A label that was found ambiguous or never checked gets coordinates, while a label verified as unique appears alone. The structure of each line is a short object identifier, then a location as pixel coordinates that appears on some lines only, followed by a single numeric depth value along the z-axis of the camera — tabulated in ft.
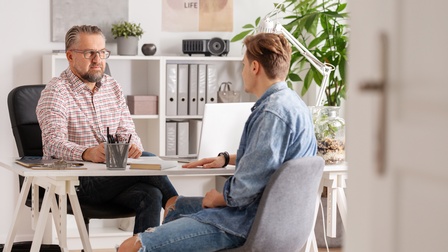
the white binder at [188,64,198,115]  17.39
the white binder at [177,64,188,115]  17.33
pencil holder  10.17
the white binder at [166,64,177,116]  17.24
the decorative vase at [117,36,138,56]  16.99
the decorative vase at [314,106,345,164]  11.53
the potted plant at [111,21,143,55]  17.01
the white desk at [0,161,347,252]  10.08
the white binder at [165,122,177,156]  17.39
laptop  11.12
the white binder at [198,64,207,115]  17.47
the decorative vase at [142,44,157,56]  17.20
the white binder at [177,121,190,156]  17.44
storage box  17.15
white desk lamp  12.35
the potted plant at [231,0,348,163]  16.05
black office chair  13.38
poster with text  17.89
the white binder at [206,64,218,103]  17.58
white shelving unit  17.10
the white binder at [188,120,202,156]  17.54
